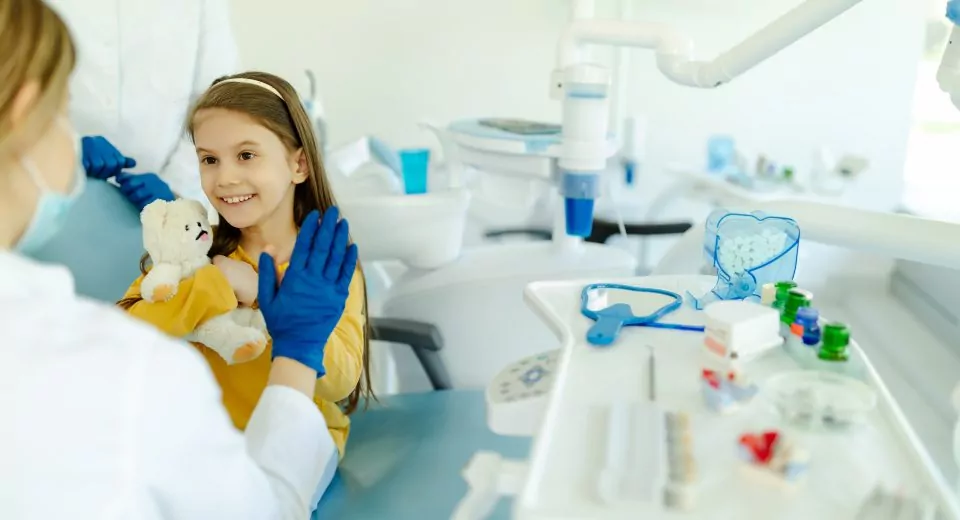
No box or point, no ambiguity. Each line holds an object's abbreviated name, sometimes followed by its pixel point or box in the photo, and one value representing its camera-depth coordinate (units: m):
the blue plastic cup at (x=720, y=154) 2.05
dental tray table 0.55
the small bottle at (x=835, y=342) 0.74
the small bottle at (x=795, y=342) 0.77
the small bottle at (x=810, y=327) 0.78
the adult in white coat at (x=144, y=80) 1.23
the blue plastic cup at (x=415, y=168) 1.47
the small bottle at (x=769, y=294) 0.85
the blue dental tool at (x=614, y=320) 0.82
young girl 1.05
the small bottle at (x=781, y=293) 0.84
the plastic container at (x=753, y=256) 0.91
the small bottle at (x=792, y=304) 0.81
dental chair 1.06
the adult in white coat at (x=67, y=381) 0.52
